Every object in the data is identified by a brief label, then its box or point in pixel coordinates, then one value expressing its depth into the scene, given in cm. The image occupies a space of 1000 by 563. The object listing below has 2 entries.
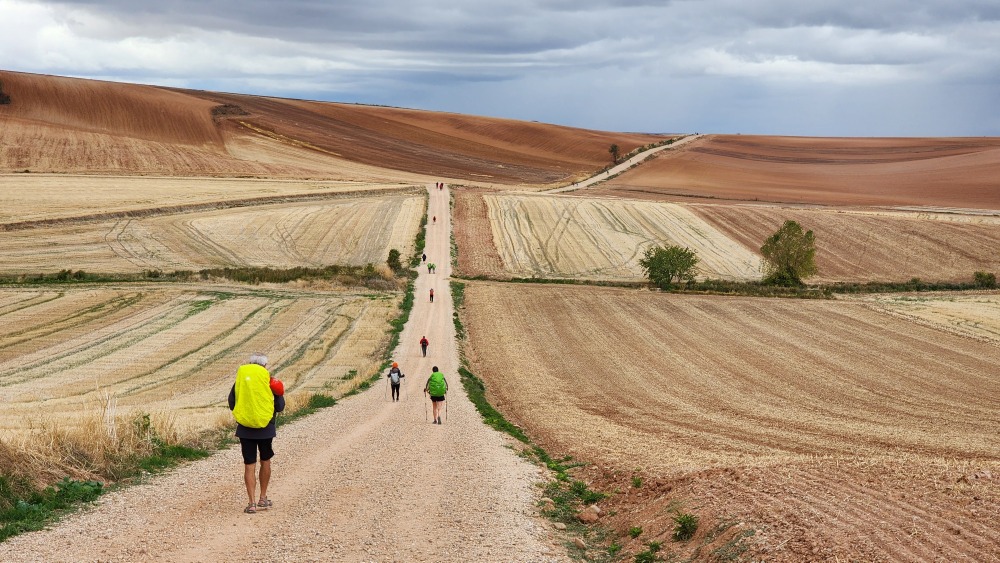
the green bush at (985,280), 7225
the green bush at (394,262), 6852
